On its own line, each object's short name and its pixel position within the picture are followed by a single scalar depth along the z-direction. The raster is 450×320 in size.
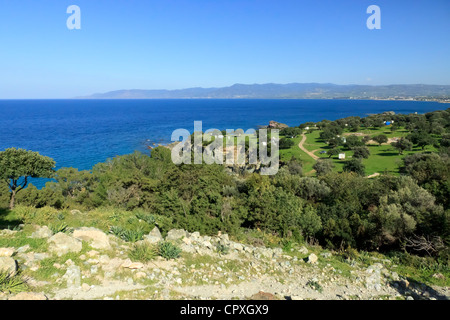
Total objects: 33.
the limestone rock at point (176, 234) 12.27
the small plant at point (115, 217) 14.87
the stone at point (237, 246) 12.20
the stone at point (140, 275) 8.20
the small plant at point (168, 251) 9.73
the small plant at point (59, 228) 10.55
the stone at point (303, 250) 13.40
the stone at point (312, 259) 11.75
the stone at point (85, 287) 7.25
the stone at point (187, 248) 10.87
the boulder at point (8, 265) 6.94
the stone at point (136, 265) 8.62
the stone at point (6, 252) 7.81
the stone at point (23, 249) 8.53
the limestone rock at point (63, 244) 8.84
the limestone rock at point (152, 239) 11.10
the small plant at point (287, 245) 13.71
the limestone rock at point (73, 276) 7.39
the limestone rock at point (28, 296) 6.10
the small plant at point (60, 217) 14.33
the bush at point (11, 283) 6.34
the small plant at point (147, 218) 15.35
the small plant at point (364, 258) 12.34
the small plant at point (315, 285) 9.33
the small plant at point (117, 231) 11.26
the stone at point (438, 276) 10.86
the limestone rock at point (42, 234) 9.73
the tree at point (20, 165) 20.14
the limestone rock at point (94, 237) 9.65
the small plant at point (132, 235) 10.92
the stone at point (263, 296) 8.03
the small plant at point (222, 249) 11.43
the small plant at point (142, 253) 9.24
